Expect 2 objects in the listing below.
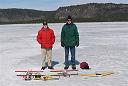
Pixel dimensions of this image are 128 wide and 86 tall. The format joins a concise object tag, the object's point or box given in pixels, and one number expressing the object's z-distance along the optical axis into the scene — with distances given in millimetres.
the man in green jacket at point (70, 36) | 4279
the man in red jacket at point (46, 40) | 4329
